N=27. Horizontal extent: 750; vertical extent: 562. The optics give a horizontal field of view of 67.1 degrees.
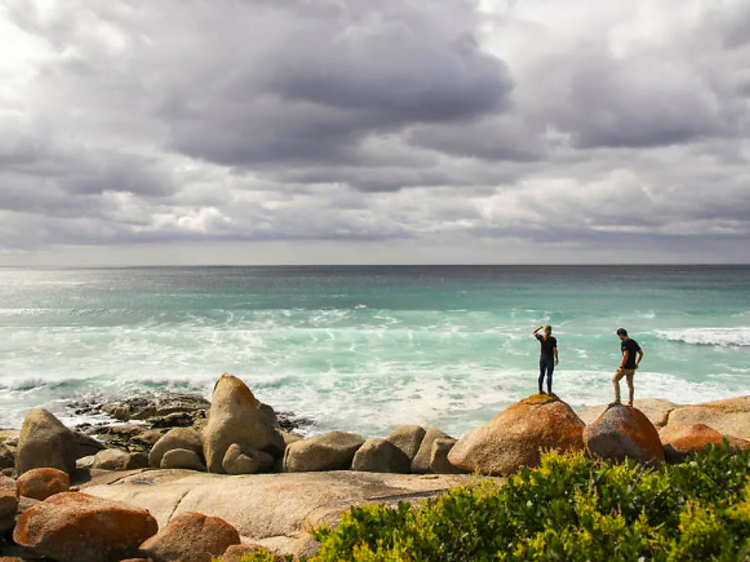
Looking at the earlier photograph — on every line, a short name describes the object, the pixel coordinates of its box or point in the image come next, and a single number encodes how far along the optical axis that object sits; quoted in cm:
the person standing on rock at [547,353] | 1433
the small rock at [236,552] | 719
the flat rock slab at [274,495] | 940
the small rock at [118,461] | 1428
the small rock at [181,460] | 1444
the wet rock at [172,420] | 1998
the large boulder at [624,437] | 1002
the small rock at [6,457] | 1484
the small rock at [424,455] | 1310
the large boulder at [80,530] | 770
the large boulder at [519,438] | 1120
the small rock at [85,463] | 1449
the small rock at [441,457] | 1250
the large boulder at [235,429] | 1462
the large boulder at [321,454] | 1333
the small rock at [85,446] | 1551
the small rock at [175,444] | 1468
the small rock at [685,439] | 1073
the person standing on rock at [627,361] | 1405
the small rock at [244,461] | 1385
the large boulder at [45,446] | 1371
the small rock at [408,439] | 1383
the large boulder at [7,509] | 788
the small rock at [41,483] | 1062
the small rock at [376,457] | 1289
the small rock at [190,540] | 769
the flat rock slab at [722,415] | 1474
